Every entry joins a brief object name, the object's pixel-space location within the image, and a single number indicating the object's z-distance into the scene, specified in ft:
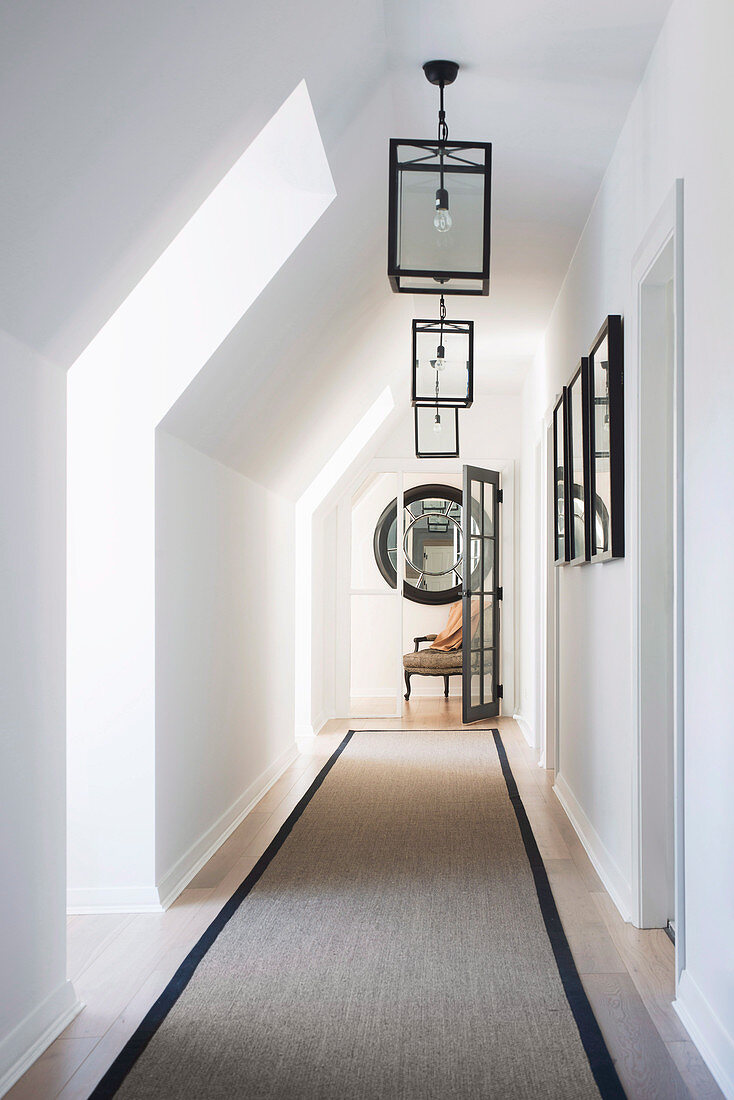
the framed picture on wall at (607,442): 10.91
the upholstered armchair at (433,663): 28.14
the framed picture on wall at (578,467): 12.99
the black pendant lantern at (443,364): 13.61
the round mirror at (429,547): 31.68
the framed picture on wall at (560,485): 15.33
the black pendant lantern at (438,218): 8.59
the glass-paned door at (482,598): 24.02
